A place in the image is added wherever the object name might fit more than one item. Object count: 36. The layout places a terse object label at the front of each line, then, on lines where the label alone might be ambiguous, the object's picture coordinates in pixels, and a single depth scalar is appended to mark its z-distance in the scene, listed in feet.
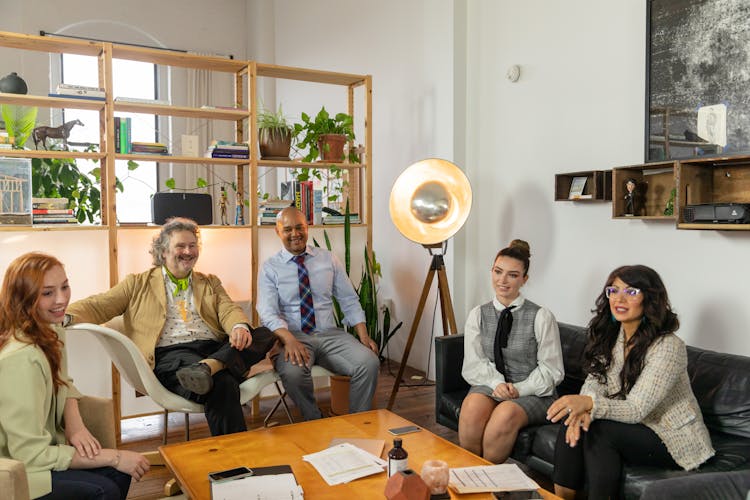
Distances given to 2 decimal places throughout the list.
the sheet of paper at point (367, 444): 7.87
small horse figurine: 13.70
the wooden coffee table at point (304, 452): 6.92
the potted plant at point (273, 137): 14.02
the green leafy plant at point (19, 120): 11.74
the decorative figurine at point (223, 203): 15.27
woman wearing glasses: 8.02
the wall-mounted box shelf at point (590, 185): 11.94
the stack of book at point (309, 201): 14.47
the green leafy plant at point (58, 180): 15.20
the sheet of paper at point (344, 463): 7.16
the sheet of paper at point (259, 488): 6.59
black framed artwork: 9.75
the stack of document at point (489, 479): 6.80
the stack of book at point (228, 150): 13.26
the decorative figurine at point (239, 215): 14.08
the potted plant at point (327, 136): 14.42
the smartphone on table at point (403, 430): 8.61
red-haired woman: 6.52
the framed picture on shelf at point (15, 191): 11.35
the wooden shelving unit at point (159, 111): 11.80
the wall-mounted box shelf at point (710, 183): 9.91
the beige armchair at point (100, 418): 7.82
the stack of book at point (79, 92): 11.74
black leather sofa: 7.91
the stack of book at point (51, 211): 11.69
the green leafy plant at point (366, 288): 14.52
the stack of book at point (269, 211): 13.94
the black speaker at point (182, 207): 13.41
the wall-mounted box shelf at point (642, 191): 11.13
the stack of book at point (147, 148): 12.72
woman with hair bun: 9.49
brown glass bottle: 6.94
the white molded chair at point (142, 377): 9.76
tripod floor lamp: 13.20
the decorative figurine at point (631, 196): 11.19
